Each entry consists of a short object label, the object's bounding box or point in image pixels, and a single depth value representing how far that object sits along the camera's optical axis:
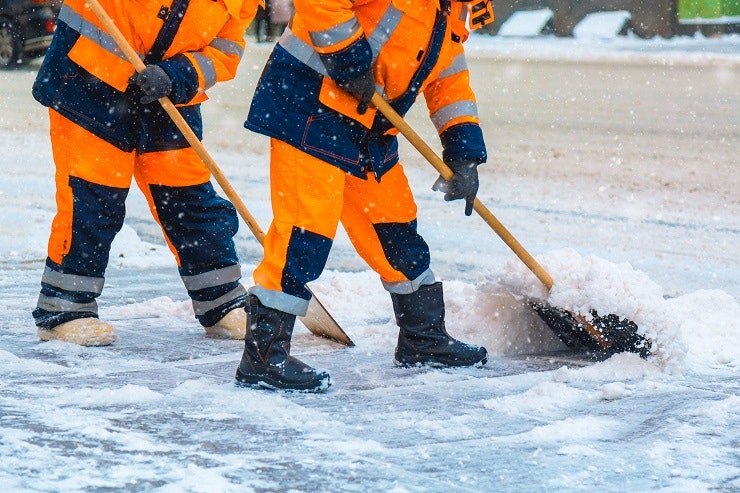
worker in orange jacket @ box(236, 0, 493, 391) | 7.25
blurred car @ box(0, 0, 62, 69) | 32.09
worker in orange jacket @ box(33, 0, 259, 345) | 8.34
